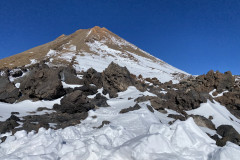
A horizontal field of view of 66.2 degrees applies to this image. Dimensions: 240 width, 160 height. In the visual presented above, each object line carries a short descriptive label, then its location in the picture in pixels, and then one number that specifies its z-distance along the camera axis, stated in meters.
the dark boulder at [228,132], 8.92
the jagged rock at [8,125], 9.62
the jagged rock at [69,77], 21.56
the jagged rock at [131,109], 12.49
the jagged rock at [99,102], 15.45
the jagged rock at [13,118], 11.37
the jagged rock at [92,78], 21.92
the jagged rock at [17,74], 23.35
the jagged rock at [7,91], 16.67
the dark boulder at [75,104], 14.12
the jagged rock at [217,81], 19.91
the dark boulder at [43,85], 17.19
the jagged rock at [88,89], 19.34
